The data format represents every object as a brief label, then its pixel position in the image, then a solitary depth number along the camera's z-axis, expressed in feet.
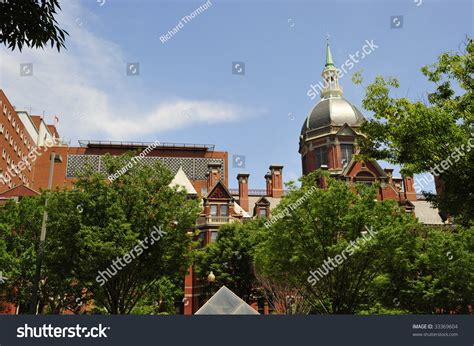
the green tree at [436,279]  102.42
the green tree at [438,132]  42.93
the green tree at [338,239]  70.33
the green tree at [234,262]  131.23
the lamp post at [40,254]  59.00
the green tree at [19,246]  99.96
